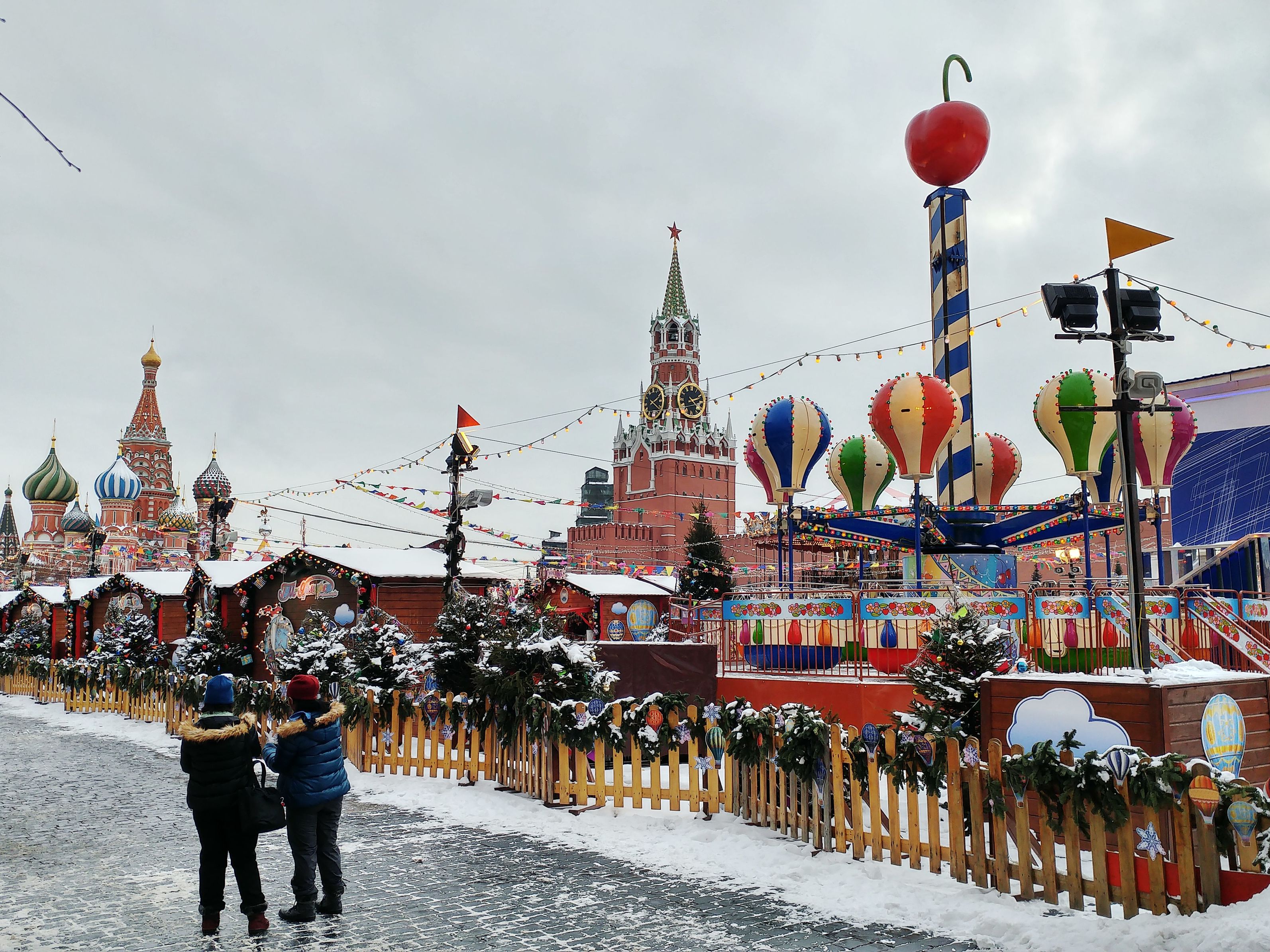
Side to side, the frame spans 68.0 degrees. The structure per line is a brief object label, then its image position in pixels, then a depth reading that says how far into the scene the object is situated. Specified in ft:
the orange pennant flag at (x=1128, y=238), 29.22
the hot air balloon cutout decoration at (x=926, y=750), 25.53
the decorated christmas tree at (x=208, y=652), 72.74
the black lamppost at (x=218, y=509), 95.55
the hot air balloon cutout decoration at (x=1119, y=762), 20.94
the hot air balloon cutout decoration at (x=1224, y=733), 24.93
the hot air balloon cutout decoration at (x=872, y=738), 26.94
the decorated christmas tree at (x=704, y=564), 125.70
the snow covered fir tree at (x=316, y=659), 49.62
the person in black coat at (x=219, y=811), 20.89
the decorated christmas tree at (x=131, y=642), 83.51
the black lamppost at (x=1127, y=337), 26.61
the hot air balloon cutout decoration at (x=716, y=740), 32.01
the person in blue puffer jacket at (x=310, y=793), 21.85
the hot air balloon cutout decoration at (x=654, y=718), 33.71
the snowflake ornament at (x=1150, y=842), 19.94
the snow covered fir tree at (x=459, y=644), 53.26
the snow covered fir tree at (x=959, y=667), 32.45
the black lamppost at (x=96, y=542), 143.33
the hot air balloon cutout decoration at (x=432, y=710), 42.37
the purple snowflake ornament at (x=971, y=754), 24.06
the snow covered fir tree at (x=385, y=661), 51.96
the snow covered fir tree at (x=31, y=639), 115.44
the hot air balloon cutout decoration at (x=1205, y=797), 19.26
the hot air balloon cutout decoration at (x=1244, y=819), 18.67
